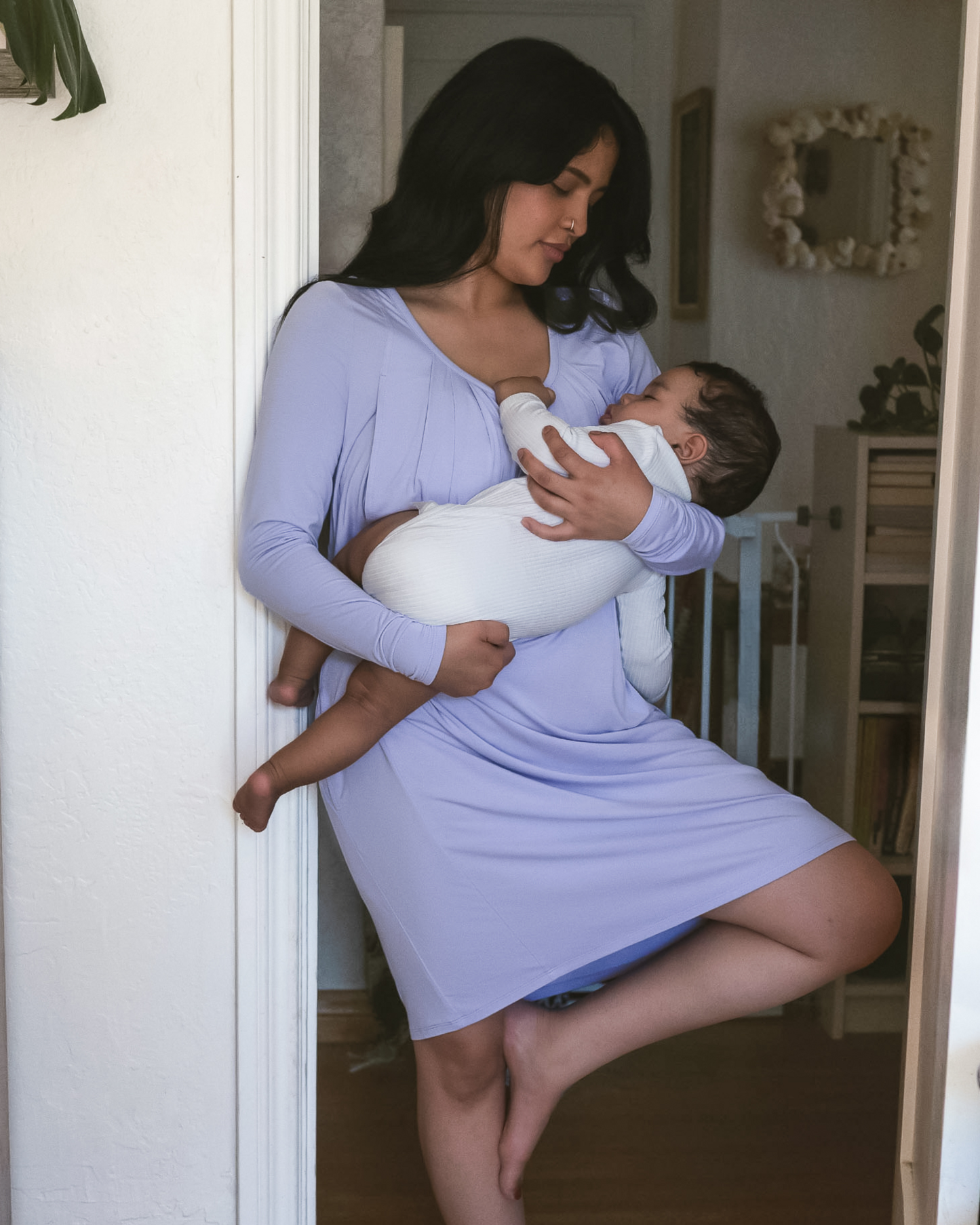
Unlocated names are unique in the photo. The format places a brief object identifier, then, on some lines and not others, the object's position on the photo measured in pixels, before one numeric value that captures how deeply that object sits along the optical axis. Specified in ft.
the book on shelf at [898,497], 8.98
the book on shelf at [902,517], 8.98
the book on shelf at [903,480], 8.98
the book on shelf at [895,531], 9.09
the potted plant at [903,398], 9.17
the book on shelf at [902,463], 8.95
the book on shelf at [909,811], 9.36
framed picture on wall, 11.74
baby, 4.65
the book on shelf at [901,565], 9.05
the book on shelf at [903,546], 9.10
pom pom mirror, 11.12
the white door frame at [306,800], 4.26
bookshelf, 9.01
